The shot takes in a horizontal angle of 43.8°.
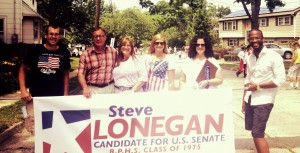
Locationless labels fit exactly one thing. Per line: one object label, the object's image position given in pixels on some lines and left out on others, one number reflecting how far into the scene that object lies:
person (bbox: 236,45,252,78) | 20.47
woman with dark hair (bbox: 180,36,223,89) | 5.59
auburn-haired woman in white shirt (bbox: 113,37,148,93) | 5.69
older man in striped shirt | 5.43
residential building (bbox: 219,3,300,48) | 48.47
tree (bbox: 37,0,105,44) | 39.75
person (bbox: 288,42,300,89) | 16.12
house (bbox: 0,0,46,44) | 25.52
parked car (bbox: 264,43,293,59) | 42.00
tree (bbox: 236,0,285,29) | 31.44
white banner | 4.79
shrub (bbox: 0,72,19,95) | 14.49
